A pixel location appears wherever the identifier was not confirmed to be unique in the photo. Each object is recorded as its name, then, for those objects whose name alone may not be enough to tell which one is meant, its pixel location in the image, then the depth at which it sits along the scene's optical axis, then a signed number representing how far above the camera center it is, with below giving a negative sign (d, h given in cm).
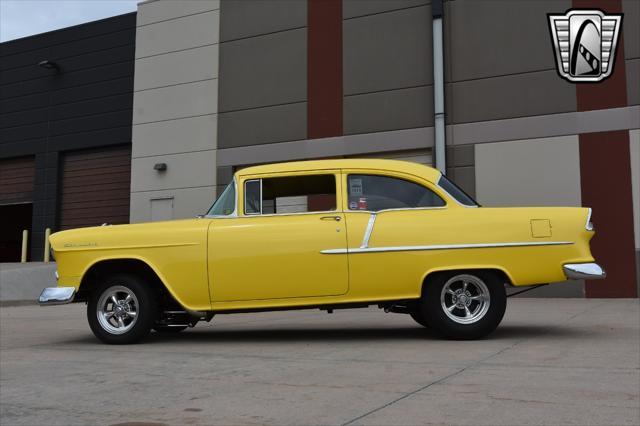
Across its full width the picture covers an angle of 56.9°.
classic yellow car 559 +15
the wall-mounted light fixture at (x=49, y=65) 1961 +681
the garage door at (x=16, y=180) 2064 +316
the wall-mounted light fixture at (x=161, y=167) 1733 +299
